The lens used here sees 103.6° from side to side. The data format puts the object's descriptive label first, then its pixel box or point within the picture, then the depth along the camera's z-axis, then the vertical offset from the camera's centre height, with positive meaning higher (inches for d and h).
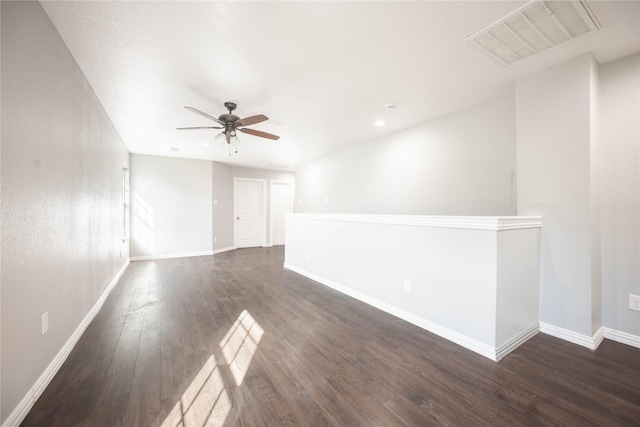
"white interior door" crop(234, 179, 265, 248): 302.5 +2.8
